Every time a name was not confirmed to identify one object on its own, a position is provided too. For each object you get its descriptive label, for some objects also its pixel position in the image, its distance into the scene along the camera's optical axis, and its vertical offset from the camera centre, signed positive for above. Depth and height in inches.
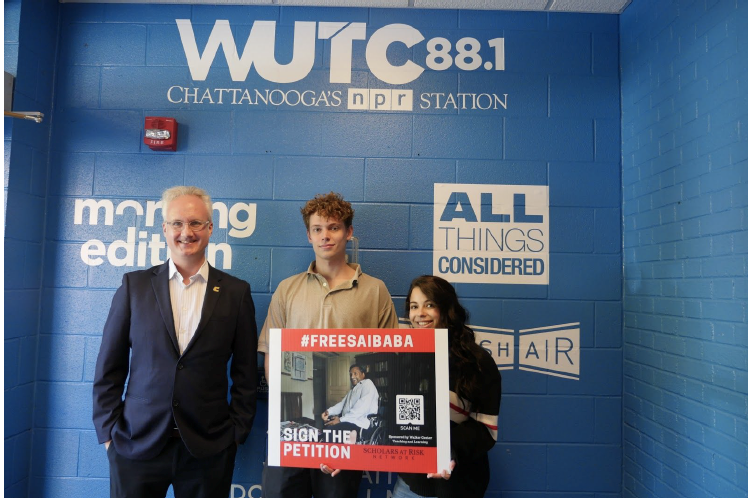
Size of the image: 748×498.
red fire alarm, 95.4 +29.5
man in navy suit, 68.4 -15.3
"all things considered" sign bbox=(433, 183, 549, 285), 97.0 +9.4
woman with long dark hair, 65.5 -18.5
